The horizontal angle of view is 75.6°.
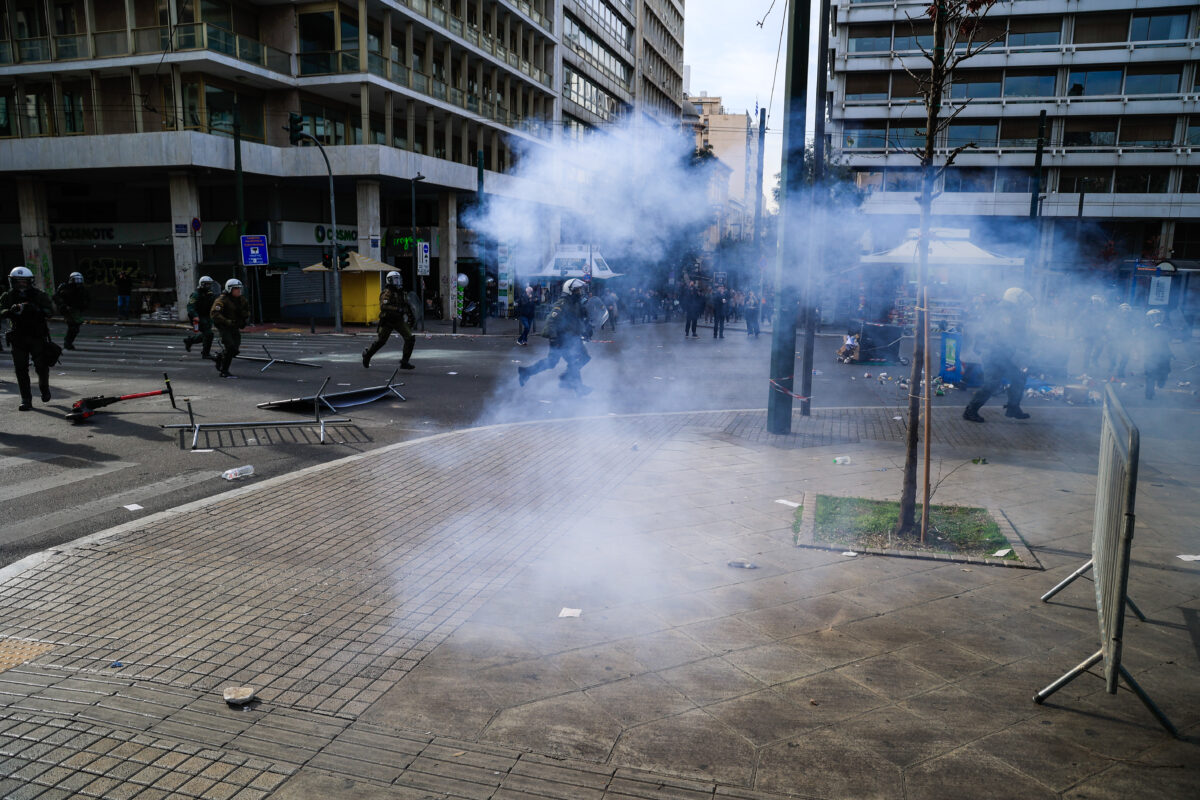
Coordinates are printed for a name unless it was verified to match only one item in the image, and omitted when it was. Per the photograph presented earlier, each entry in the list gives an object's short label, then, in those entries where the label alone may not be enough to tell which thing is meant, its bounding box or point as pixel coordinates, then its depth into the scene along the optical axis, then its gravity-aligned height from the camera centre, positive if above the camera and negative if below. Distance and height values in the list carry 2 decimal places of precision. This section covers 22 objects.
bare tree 5.33 +0.91
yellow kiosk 28.11 -0.36
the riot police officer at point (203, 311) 15.77 -0.61
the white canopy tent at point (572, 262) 18.36 +0.54
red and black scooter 9.53 -1.55
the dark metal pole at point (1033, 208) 16.36 +2.34
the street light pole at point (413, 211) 26.75 +2.51
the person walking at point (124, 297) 30.30 -0.62
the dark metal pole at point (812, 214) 9.84 +0.92
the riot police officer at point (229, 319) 13.39 -0.64
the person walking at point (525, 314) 21.45 -0.83
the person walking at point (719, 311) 24.78 -0.84
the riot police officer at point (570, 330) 12.12 -0.70
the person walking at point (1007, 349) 10.52 -0.83
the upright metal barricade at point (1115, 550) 3.23 -1.17
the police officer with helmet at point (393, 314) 14.72 -0.58
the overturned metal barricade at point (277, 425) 8.87 -1.72
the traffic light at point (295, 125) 23.41 +4.77
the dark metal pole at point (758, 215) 14.20 +1.61
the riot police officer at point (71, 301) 16.48 -0.45
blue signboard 24.06 +0.93
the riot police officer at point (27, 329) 10.06 -0.64
